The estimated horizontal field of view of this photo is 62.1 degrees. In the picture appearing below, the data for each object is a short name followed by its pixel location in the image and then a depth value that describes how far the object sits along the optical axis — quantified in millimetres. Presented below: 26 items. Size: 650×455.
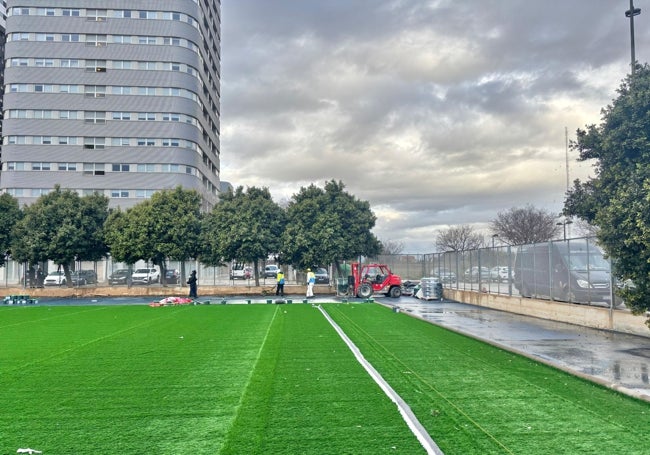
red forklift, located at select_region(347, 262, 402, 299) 31783
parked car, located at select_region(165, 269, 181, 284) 42250
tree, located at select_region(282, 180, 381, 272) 35688
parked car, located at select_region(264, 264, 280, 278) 53562
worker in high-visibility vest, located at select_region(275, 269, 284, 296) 33000
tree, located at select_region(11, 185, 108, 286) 34812
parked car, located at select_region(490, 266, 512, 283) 23344
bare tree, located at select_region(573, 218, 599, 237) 54888
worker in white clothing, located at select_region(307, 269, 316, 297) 31047
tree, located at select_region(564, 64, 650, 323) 8852
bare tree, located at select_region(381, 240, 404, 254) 95556
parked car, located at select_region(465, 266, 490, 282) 25678
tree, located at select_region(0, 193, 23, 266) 36219
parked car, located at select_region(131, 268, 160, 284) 42844
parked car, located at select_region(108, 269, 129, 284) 39062
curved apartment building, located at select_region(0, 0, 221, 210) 65062
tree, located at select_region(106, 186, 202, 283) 35094
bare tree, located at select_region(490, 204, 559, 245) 60375
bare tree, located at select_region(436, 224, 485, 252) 80000
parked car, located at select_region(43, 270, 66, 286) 41491
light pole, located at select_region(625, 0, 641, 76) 15930
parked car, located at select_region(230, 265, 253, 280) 50581
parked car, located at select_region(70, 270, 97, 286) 38375
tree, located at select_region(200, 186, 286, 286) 35219
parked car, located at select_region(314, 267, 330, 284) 40750
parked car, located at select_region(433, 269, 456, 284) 31016
